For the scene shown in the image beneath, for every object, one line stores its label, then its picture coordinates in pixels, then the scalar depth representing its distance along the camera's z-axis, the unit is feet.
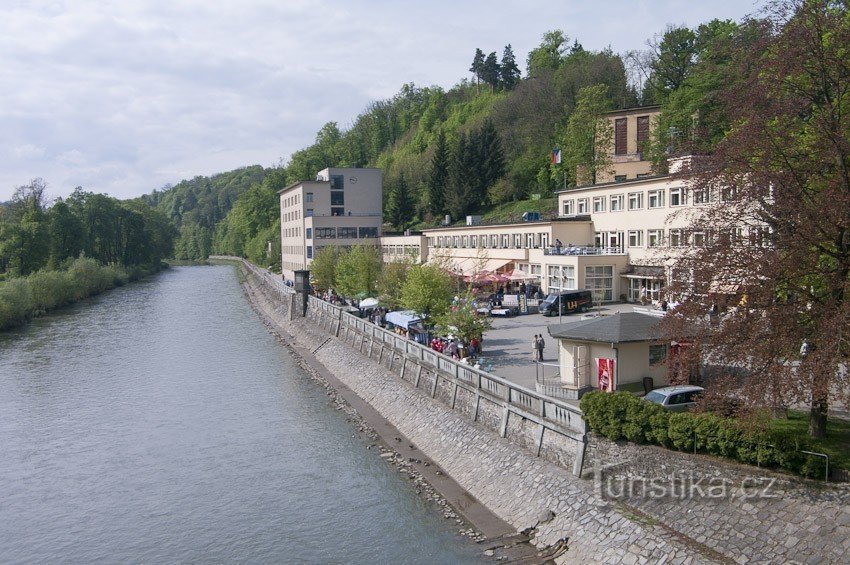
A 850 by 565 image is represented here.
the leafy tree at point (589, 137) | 202.28
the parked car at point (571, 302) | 129.80
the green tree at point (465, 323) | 95.66
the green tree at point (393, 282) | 141.28
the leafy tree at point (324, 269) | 203.82
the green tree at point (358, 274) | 172.24
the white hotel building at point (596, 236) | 135.64
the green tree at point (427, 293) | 112.37
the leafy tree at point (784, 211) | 45.70
